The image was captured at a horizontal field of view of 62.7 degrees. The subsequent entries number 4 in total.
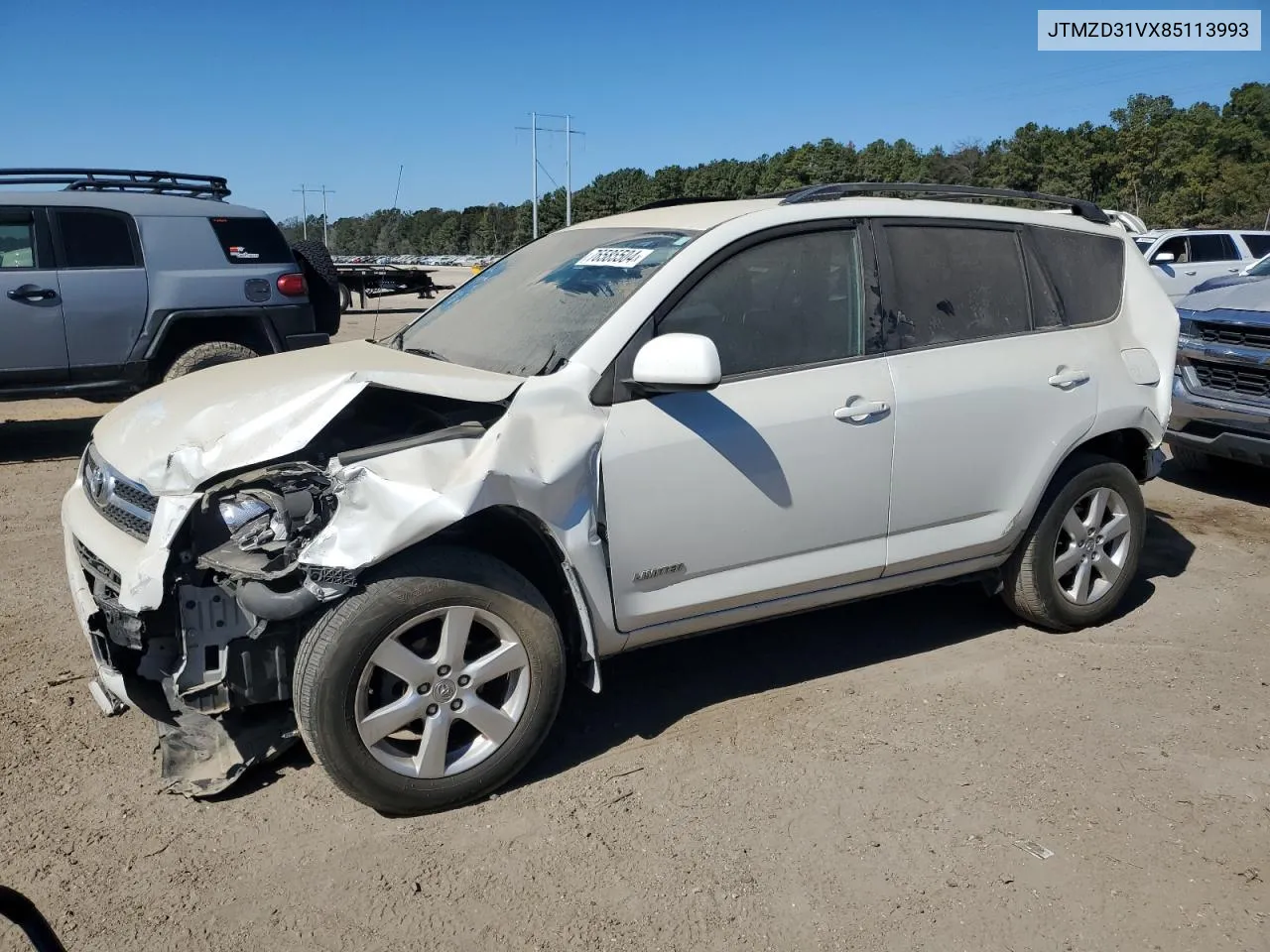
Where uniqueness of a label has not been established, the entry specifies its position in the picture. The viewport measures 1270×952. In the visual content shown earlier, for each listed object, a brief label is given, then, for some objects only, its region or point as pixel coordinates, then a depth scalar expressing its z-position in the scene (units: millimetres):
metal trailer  19531
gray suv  7754
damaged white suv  3002
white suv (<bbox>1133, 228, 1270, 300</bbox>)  17945
